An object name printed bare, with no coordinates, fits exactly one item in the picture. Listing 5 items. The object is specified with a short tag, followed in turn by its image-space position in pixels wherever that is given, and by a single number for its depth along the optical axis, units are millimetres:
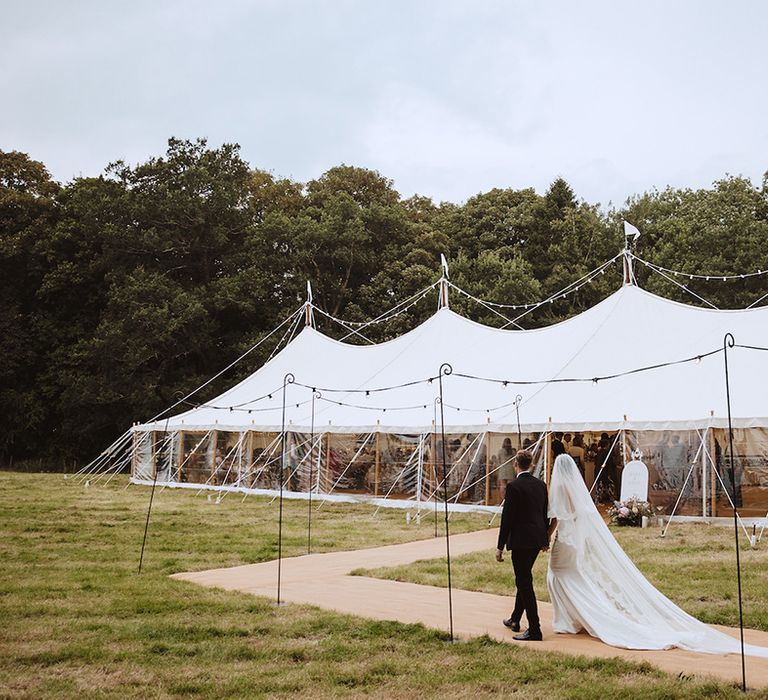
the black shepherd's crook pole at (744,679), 4488
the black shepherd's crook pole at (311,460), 18200
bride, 5895
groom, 5975
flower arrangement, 12617
